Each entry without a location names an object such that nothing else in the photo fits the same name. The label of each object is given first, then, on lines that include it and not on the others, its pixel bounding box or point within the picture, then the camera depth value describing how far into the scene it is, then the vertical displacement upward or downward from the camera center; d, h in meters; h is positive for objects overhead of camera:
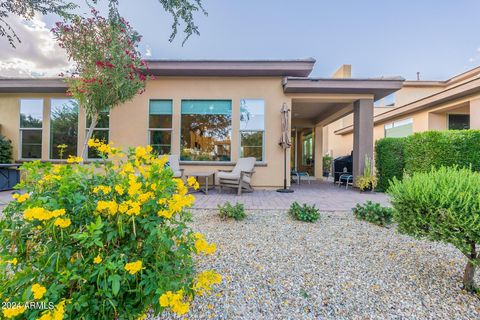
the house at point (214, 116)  6.80 +1.37
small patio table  5.88 -0.53
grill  8.45 -0.21
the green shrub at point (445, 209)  1.60 -0.39
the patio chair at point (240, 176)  5.92 -0.48
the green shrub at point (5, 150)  6.96 +0.21
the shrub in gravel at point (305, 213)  3.51 -0.89
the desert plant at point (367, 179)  6.46 -0.55
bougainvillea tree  4.88 +2.33
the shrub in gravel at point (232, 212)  3.56 -0.89
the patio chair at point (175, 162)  6.44 -0.11
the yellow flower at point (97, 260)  1.04 -0.50
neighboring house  7.11 +2.17
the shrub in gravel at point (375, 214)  3.40 -0.87
